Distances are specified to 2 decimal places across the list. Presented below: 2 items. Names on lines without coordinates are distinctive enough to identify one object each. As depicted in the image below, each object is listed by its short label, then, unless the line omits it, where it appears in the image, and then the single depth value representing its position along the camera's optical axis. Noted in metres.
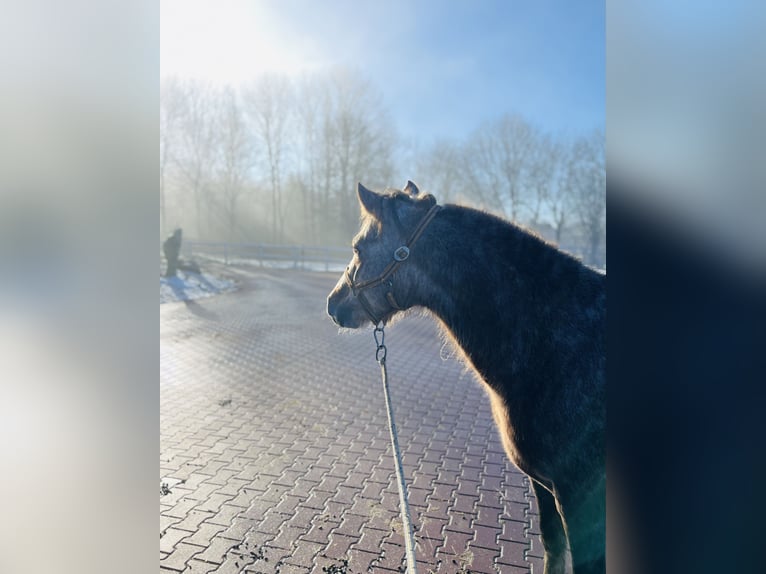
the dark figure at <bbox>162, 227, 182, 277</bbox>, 12.64
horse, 1.61
